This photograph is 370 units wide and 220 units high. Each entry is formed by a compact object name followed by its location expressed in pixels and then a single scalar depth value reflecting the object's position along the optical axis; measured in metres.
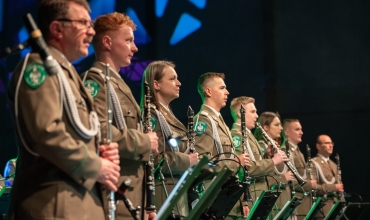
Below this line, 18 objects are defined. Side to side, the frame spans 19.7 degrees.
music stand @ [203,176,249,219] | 7.97
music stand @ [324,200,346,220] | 13.67
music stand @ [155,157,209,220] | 4.85
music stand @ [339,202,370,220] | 14.20
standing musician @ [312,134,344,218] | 16.07
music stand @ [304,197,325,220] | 12.90
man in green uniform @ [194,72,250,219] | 9.71
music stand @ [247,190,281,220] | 9.75
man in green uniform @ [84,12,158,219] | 5.81
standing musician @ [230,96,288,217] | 10.95
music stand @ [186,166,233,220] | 5.80
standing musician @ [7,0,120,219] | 4.53
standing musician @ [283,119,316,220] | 14.81
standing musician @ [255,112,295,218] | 13.01
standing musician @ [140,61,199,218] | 7.65
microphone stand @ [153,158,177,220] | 7.52
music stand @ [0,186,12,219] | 8.12
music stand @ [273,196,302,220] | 10.75
